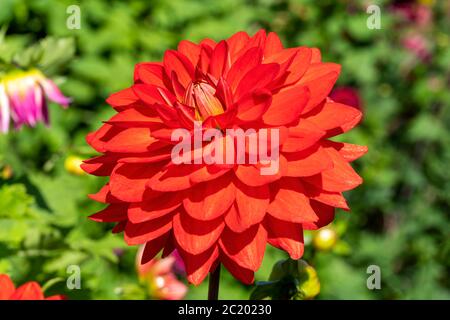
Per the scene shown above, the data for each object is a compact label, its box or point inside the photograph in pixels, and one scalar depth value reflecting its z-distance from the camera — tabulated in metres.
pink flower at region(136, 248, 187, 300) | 0.59
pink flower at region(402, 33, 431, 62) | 1.20
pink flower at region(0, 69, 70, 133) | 0.59
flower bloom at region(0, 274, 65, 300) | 0.42
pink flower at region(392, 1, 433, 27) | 1.21
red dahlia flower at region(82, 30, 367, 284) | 0.41
